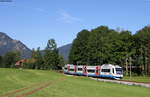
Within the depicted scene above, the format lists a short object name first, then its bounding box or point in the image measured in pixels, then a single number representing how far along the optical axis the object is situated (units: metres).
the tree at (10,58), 116.72
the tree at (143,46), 59.55
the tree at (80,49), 70.27
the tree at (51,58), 84.52
